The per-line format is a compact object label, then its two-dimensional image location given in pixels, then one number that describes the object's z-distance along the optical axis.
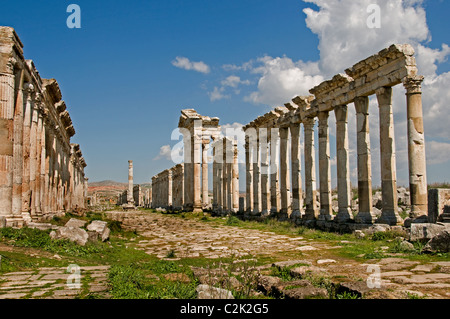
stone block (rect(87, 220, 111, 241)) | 12.07
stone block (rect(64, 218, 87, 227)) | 12.40
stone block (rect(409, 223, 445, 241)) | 9.77
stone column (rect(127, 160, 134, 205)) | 58.20
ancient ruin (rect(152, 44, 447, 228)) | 13.83
